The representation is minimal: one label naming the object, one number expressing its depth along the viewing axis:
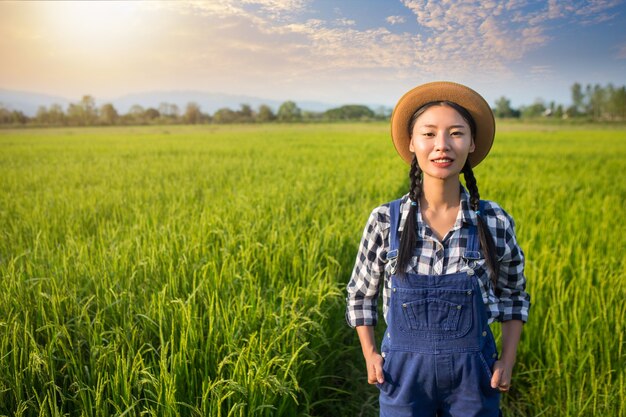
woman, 1.16
